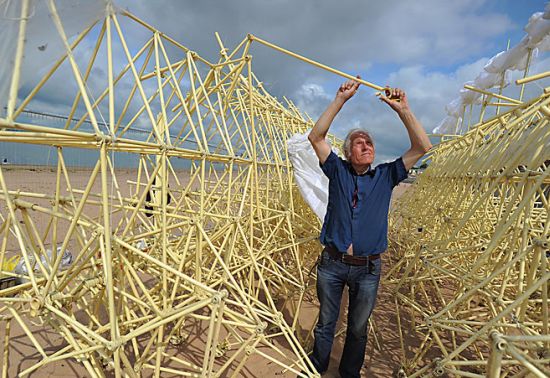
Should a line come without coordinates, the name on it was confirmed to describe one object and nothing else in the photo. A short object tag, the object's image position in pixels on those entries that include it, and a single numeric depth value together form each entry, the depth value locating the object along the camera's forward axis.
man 2.83
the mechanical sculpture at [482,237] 2.17
